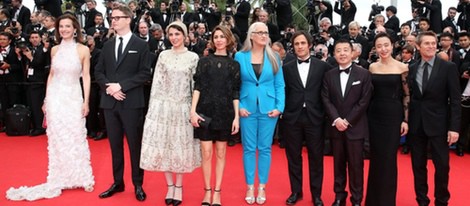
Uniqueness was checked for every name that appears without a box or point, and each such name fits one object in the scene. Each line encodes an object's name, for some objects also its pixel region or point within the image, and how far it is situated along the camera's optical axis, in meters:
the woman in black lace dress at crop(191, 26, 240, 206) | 3.61
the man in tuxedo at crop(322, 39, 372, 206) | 3.52
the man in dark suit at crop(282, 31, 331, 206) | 3.77
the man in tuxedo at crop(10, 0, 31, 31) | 9.36
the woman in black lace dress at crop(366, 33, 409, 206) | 3.51
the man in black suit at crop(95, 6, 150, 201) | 3.88
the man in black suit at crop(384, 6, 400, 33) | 8.57
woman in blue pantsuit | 3.75
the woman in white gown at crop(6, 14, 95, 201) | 4.09
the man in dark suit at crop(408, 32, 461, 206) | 3.53
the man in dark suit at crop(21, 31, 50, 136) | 6.93
